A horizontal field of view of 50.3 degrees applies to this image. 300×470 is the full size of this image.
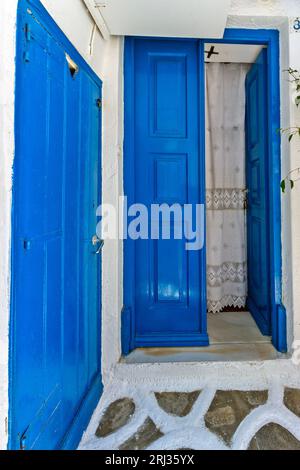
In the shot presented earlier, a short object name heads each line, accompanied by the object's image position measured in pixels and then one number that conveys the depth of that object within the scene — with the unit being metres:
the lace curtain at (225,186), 3.25
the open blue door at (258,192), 2.60
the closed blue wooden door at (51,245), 1.02
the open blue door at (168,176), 2.53
